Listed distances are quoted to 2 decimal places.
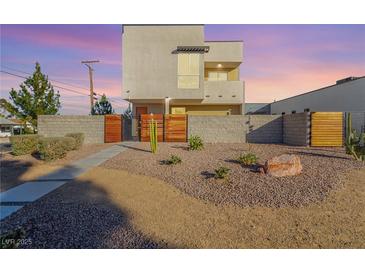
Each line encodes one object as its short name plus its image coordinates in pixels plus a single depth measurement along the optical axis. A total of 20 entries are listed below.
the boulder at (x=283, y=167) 5.91
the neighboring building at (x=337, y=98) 15.48
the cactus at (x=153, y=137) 10.04
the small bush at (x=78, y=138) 11.84
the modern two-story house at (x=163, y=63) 16.05
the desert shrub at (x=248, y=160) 7.20
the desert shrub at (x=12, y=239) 2.96
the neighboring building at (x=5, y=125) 46.87
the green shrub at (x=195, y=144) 10.38
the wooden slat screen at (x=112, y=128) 14.91
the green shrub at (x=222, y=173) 5.91
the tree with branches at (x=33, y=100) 17.86
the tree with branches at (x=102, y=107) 25.00
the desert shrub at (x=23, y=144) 9.96
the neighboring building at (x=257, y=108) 36.94
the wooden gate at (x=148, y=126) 14.16
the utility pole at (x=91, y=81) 23.25
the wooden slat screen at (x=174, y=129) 14.17
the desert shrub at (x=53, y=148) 8.78
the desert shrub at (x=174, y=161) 7.69
